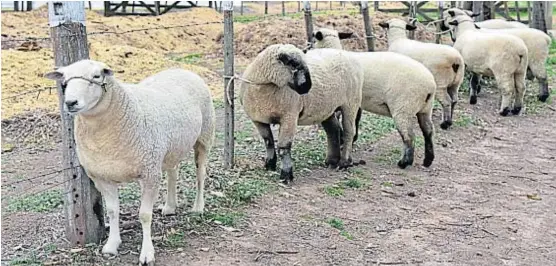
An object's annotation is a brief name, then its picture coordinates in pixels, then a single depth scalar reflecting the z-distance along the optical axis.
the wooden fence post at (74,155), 4.57
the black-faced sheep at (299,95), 6.70
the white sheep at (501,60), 11.38
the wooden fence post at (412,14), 13.61
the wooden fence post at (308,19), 9.43
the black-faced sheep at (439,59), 9.93
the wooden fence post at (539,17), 18.12
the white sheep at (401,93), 7.96
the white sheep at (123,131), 4.16
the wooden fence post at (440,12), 13.38
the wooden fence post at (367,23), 11.49
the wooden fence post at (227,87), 6.87
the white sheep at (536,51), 12.50
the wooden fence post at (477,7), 15.48
